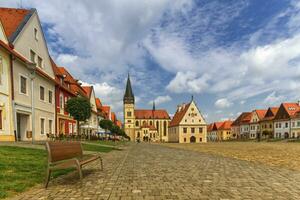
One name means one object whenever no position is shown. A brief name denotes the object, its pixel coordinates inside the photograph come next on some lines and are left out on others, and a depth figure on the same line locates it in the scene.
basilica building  91.82
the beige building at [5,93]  13.59
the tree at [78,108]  19.28
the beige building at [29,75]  15.42
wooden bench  4.72
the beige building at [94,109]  35.01
